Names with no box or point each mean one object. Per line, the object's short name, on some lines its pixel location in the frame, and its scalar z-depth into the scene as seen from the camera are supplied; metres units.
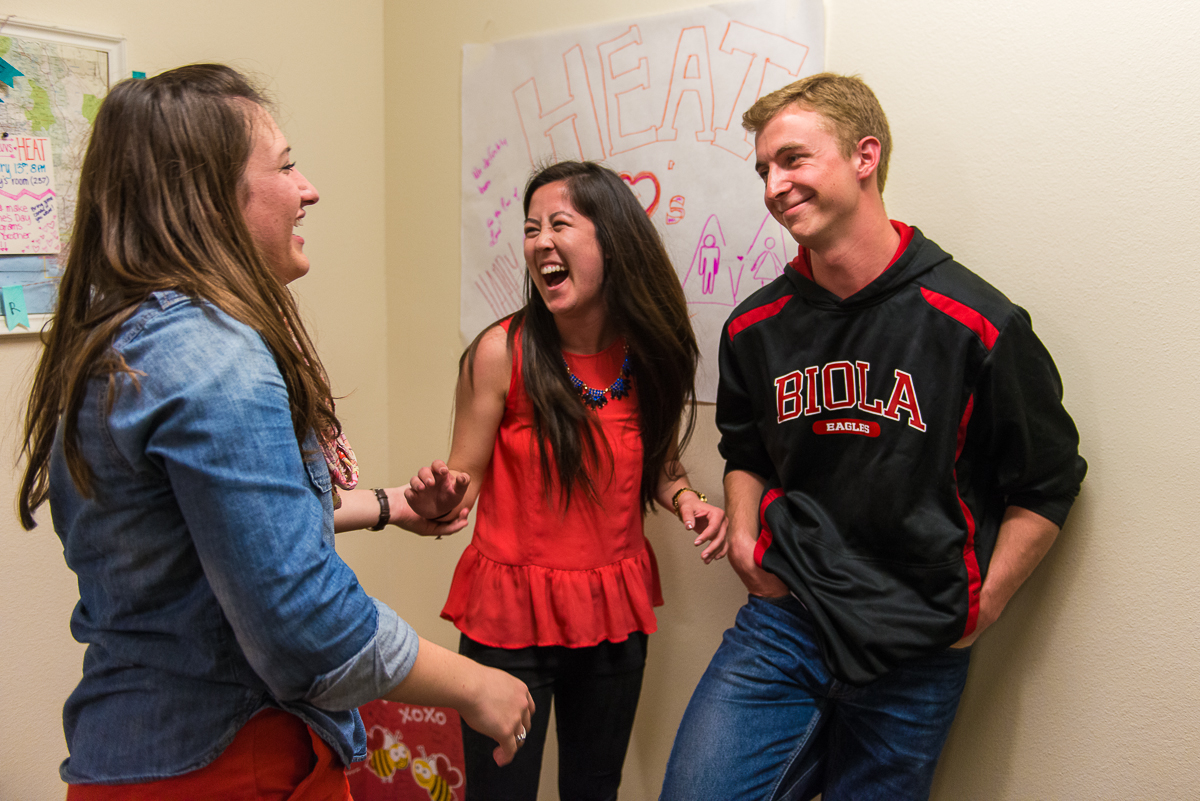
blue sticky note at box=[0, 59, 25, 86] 1.61
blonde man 1.24
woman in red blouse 1.49
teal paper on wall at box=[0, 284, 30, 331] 1.64
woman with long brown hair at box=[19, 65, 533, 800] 0.73
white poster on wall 1.64
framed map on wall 1.62
